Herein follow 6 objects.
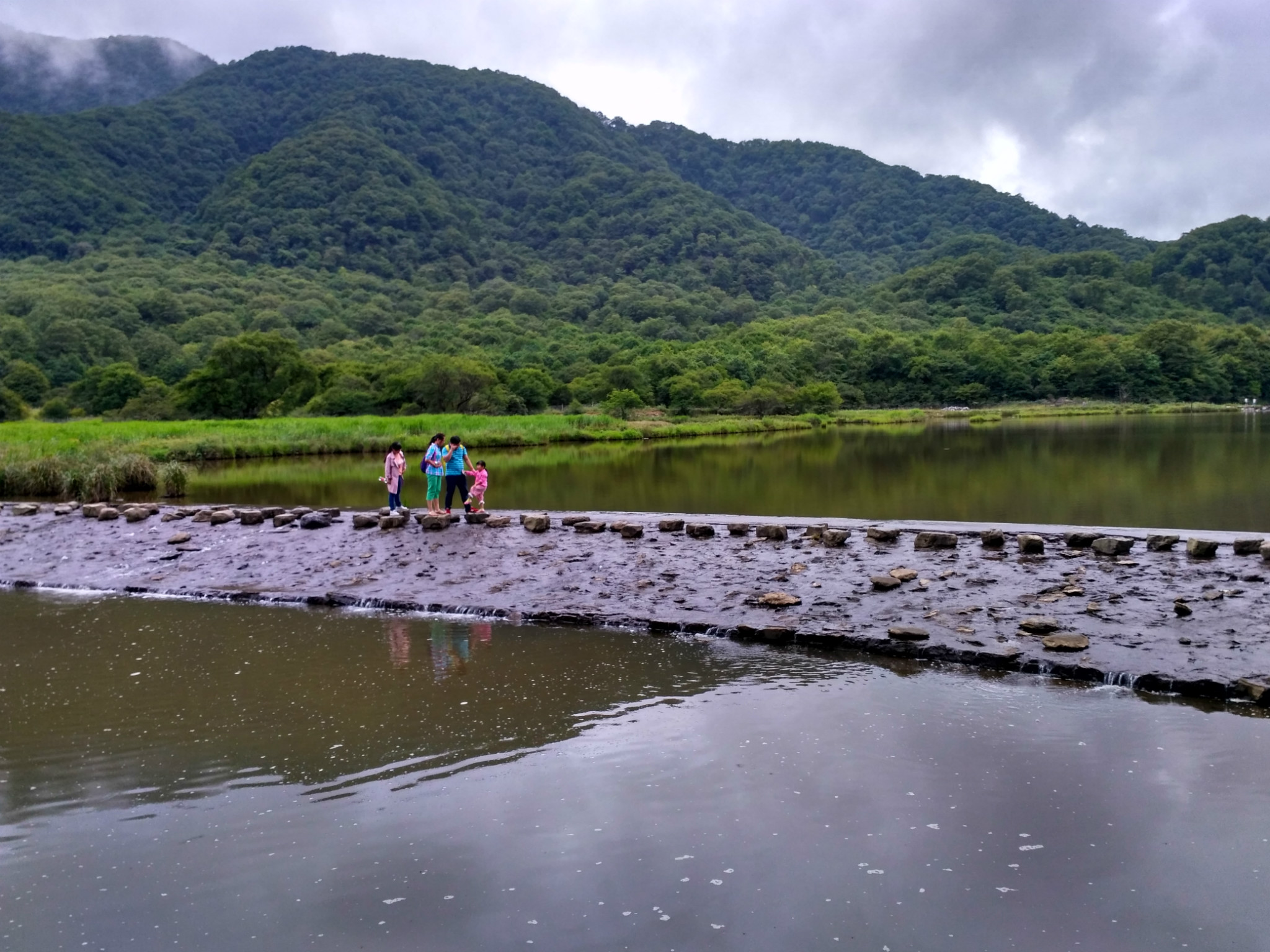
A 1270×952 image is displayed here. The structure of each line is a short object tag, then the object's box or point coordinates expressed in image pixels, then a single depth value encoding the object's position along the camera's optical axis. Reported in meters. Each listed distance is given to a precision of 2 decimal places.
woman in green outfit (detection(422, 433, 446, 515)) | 18.23
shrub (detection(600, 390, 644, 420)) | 67.75
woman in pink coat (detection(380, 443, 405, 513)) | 17.88
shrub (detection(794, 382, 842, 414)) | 75.81
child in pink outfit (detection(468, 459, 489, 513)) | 18.23
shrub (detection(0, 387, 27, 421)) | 63.41
